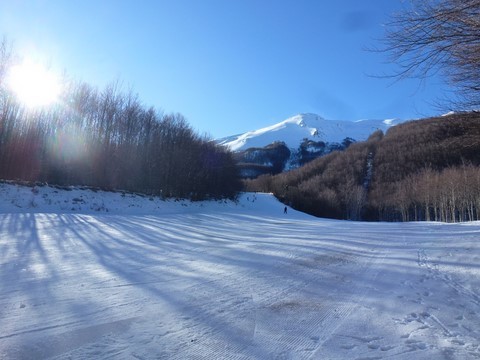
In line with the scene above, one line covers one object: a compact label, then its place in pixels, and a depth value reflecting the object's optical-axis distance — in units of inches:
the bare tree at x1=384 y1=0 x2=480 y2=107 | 182.9
